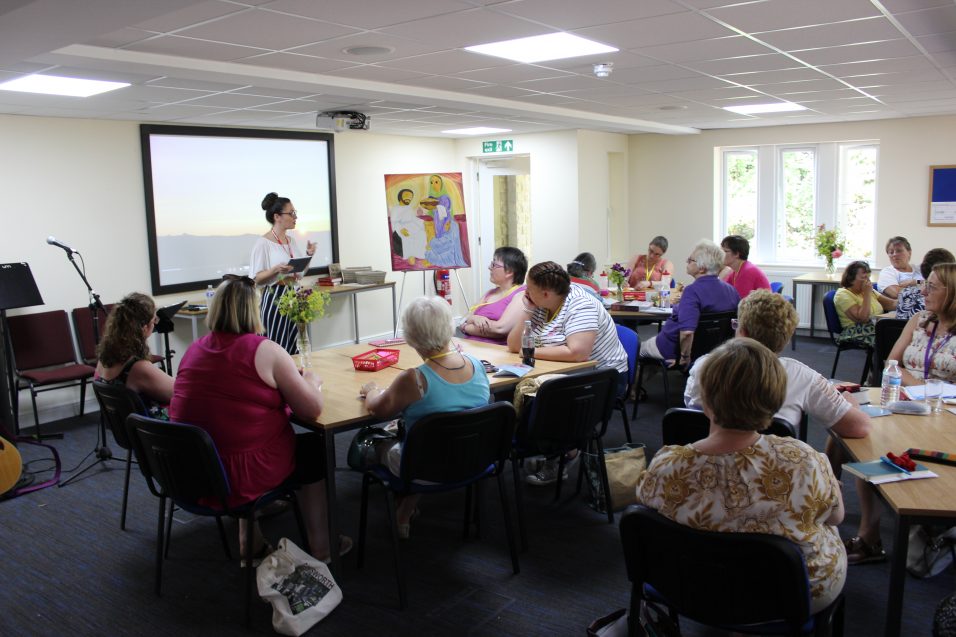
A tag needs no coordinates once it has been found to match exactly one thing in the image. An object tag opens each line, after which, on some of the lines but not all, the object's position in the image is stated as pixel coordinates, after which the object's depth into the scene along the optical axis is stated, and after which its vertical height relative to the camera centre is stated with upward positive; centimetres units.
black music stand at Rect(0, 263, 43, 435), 546 -41
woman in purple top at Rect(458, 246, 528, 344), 463 -49
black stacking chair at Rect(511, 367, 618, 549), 339 -88
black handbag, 336 -97
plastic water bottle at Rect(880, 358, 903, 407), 320 -73
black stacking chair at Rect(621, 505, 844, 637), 183 -91
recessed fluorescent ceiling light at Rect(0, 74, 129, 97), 450 +94
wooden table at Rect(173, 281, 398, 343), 663 -68
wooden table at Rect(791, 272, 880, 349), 828 -70
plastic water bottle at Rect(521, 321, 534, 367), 397 -65
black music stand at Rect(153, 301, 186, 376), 446 -51
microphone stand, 479 -139
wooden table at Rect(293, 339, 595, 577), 311 -75
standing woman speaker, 552 -24
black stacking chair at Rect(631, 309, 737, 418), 529 -78
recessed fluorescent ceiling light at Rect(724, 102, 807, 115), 729 +109
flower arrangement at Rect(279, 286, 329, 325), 386 -37
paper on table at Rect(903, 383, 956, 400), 326 -77
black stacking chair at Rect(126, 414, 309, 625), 279 -89
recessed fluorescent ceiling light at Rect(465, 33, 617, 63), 407 +99
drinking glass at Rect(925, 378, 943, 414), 311 -77
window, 918 +27
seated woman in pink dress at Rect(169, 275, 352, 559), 296 -63
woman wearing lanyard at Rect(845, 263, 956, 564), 368 -62
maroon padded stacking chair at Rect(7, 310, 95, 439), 557 -90
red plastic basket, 398 -69
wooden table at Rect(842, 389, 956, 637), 217 -83
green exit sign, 953 +101
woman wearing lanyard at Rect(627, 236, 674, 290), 782 -48
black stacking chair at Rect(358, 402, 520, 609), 289 -89
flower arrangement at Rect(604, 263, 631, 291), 670 -47
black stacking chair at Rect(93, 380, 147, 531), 337 -76
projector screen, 684 +41
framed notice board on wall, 840 +20
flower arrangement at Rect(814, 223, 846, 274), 856 -34
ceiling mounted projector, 638 +93
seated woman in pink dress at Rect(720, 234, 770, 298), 662 -43
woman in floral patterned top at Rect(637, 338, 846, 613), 196 -67
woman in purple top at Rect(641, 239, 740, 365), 535 -58
